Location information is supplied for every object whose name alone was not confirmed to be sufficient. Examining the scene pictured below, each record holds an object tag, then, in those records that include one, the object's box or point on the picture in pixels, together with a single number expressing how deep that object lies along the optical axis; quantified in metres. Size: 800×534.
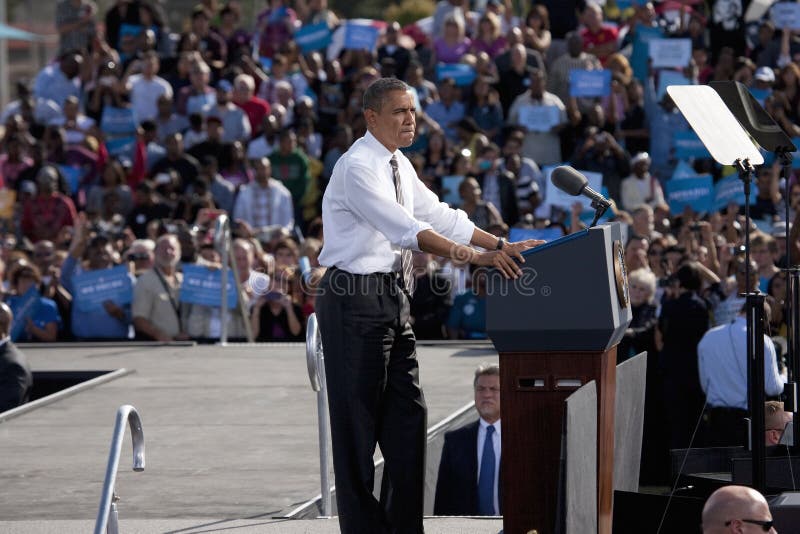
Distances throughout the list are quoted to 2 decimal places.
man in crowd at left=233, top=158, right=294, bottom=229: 33.41
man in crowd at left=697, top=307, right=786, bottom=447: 21.41
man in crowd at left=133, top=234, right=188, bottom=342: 27.77
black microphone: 10.99
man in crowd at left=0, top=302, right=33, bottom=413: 21.12
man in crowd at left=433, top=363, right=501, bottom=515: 17.03
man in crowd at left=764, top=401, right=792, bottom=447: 16.69
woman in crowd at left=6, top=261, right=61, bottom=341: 27.97
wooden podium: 10.69
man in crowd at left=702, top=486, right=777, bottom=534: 9.66
